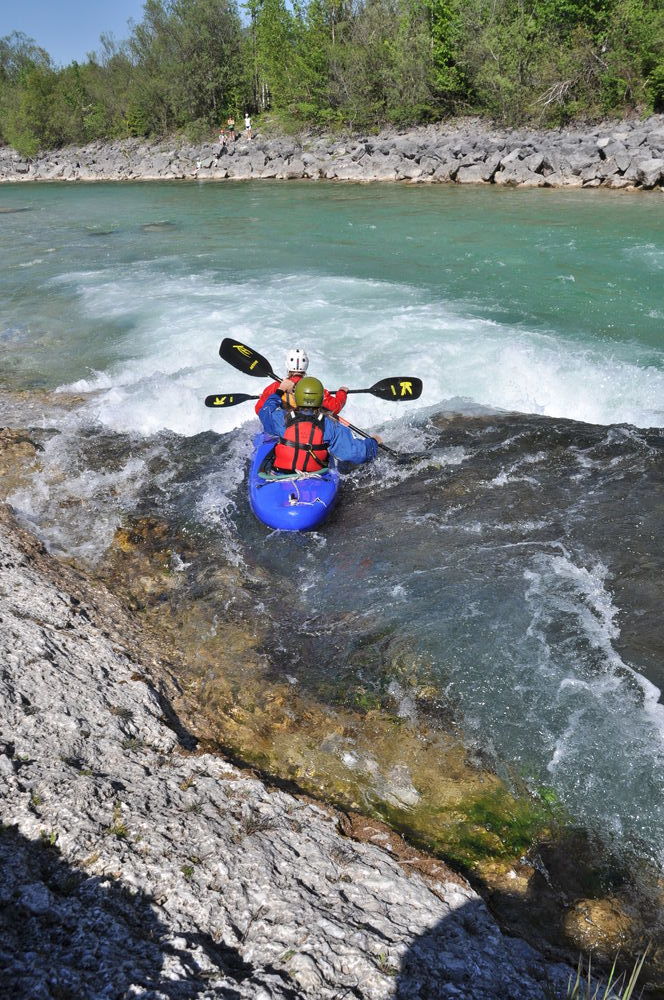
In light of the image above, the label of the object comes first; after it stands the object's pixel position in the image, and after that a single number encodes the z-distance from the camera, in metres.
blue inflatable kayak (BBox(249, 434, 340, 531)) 5.31
